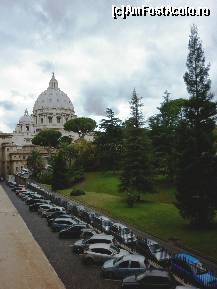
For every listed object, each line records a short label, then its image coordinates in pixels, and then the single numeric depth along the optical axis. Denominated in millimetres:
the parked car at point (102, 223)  20435
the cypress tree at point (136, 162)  29468
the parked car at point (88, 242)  16961
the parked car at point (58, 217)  22847
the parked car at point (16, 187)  44020
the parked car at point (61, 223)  21323
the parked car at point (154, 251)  15193
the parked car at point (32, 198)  30932
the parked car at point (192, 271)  12838
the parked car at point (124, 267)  13816
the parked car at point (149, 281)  12557
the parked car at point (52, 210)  25268
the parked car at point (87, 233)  19145
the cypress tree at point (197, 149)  20558
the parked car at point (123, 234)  17905
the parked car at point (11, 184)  50026
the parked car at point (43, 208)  26627
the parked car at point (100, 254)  15482
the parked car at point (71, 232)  19861
